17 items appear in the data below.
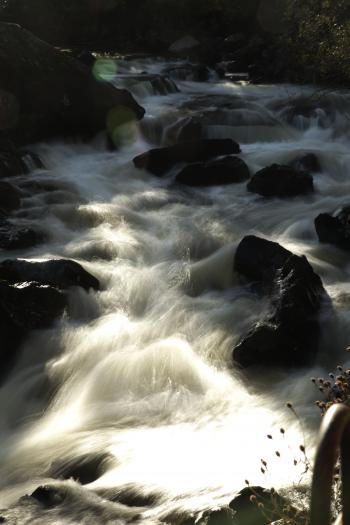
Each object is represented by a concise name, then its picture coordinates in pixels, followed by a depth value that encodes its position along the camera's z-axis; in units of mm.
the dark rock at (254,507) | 3570
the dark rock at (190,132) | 14398
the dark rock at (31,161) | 12273
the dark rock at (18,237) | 8859
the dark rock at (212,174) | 11820
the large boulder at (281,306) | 6172
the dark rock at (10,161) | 11711
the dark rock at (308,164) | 12406
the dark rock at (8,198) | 10219
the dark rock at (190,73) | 21828
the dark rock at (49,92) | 13445
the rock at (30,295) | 6762
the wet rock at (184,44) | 27297
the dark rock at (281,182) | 11023
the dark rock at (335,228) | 8602
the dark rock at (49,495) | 4340
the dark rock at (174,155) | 12586
